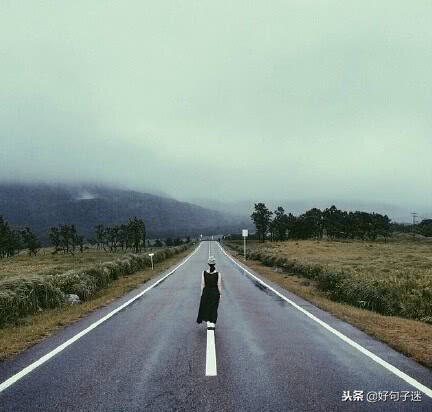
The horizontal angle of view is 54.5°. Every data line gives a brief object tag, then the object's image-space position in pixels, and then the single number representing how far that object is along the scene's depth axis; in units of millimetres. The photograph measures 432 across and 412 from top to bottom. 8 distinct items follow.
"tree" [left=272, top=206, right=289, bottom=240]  153000
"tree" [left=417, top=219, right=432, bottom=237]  181388
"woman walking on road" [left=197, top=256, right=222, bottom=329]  10797
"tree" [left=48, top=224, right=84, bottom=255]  120625
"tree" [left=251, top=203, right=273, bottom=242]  135000
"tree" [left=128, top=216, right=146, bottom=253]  108850
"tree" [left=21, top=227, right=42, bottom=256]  114719
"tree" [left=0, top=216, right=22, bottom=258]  108981
